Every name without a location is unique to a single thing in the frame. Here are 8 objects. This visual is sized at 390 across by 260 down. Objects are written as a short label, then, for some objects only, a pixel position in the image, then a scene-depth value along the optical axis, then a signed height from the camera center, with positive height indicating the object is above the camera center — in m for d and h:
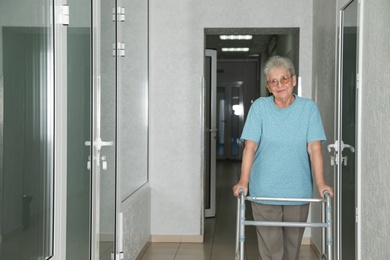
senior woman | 3.63 -0.19
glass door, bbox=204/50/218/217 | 8.51 -0.29
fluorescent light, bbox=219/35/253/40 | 13.62 +1.60
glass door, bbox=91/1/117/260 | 4.20 -0.16
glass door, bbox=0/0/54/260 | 2.55 -0.09
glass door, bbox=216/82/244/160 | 19.86 -0.29
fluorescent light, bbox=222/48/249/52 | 16.61 +1.64
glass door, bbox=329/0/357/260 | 4.52 -0.22
